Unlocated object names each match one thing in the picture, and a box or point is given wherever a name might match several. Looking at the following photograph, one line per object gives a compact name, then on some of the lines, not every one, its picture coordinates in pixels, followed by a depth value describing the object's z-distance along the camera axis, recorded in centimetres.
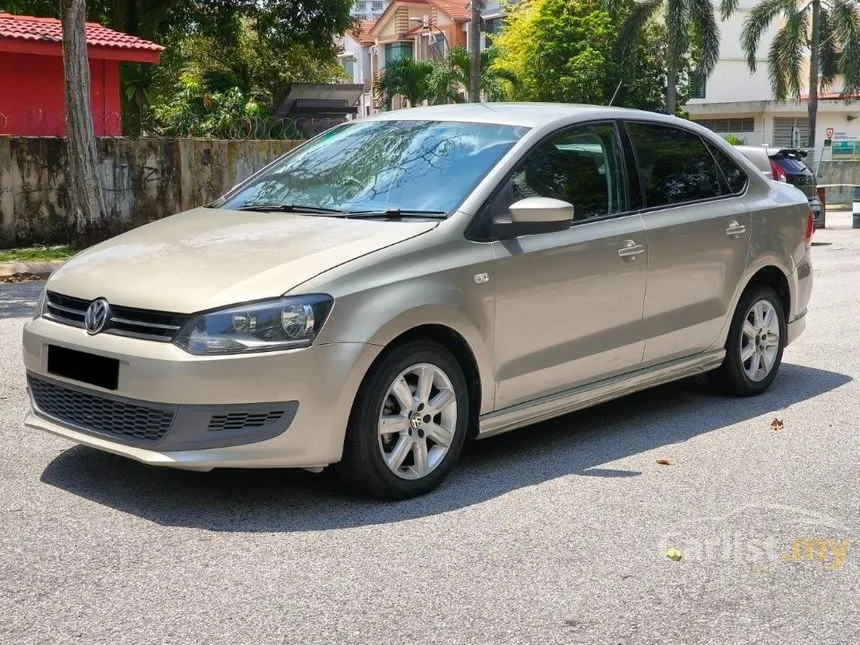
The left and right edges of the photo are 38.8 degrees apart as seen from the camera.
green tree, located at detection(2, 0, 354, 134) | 3344
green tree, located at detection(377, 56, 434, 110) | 5069
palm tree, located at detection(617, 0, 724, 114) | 4616
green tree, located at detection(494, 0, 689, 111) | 5088
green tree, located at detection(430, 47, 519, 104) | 5022
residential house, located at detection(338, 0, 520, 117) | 6950
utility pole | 2603
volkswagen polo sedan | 474
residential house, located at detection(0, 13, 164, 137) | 2156
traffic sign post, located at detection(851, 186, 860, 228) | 2545
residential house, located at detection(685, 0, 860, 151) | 5972
